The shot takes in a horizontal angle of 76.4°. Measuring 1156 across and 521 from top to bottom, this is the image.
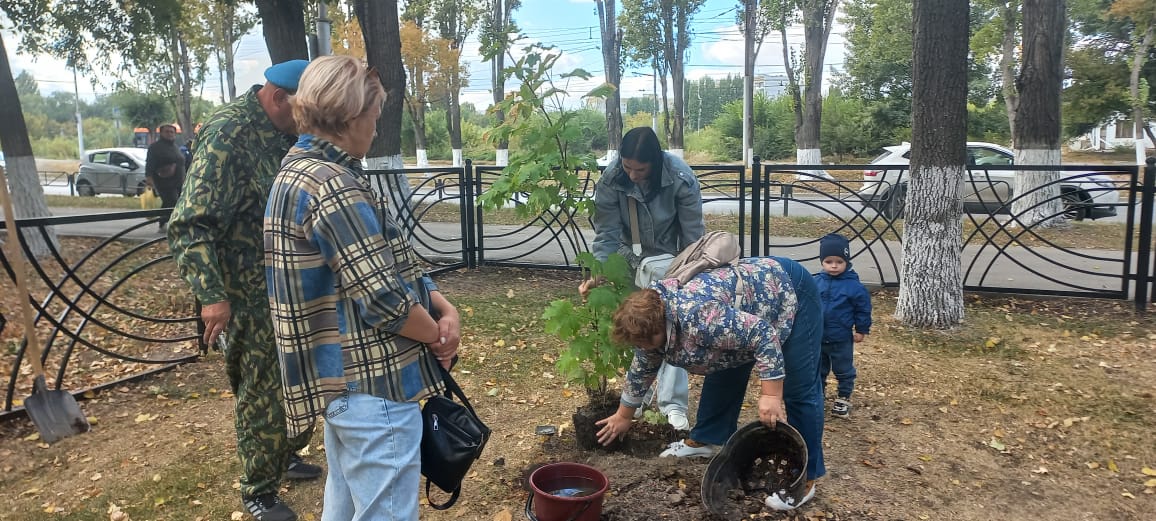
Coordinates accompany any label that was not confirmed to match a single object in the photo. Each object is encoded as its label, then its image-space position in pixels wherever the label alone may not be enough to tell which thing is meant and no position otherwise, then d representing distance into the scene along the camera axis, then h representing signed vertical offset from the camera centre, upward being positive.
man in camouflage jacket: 2.48 -0.30
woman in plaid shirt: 1.69 -0.33
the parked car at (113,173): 21.95 -0.17
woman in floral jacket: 2.41 -0.61
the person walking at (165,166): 11.44 -0.01
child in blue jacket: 3.82 -0.81
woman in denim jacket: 3.59 -0.29
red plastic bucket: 2.54 -1.21
